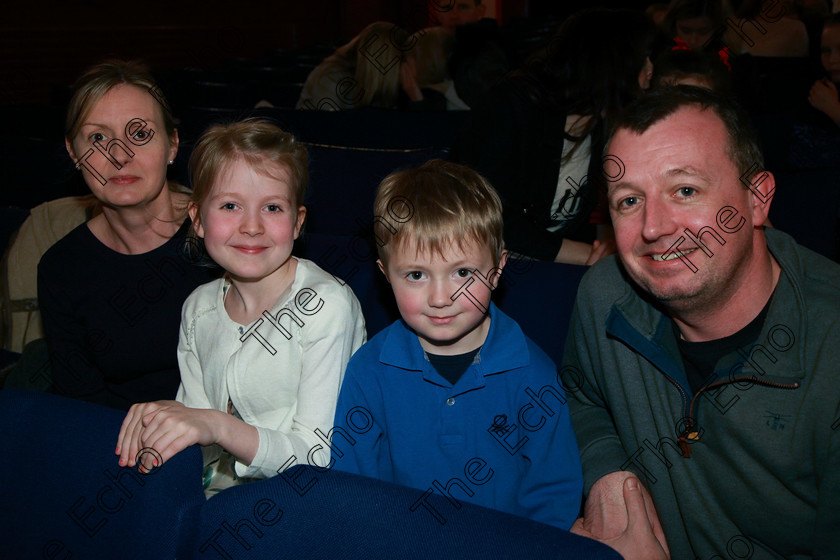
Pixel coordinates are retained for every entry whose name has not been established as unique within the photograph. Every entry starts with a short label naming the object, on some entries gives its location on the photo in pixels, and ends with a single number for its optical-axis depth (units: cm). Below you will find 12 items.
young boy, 134
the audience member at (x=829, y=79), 313
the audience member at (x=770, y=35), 400
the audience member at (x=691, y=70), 201
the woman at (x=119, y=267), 172
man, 111
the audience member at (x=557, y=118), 204
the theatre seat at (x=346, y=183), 211
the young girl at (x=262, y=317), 143
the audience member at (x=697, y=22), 317
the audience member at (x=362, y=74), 363
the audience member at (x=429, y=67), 404
